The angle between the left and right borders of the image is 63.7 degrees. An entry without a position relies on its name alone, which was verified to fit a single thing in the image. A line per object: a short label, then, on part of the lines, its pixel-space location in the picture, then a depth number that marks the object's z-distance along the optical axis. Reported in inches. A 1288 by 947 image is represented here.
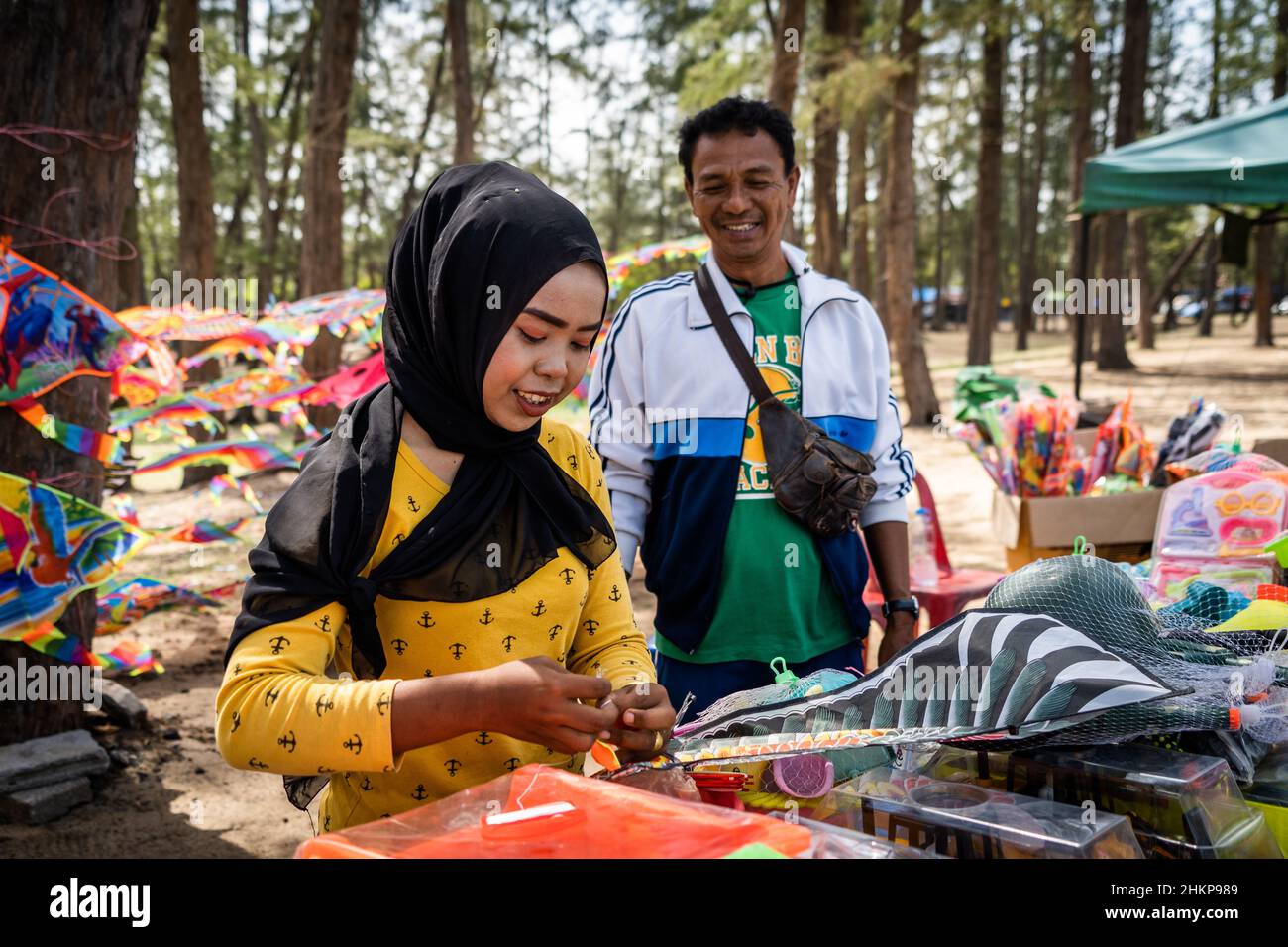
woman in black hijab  50.0
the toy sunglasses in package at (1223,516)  96.2
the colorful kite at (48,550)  126.4
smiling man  98.9
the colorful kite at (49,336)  134.3
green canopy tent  316.2
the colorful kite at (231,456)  172.4
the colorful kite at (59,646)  133.0
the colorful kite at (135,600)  178.2
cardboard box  159.9
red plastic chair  179.6
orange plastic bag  43.0
